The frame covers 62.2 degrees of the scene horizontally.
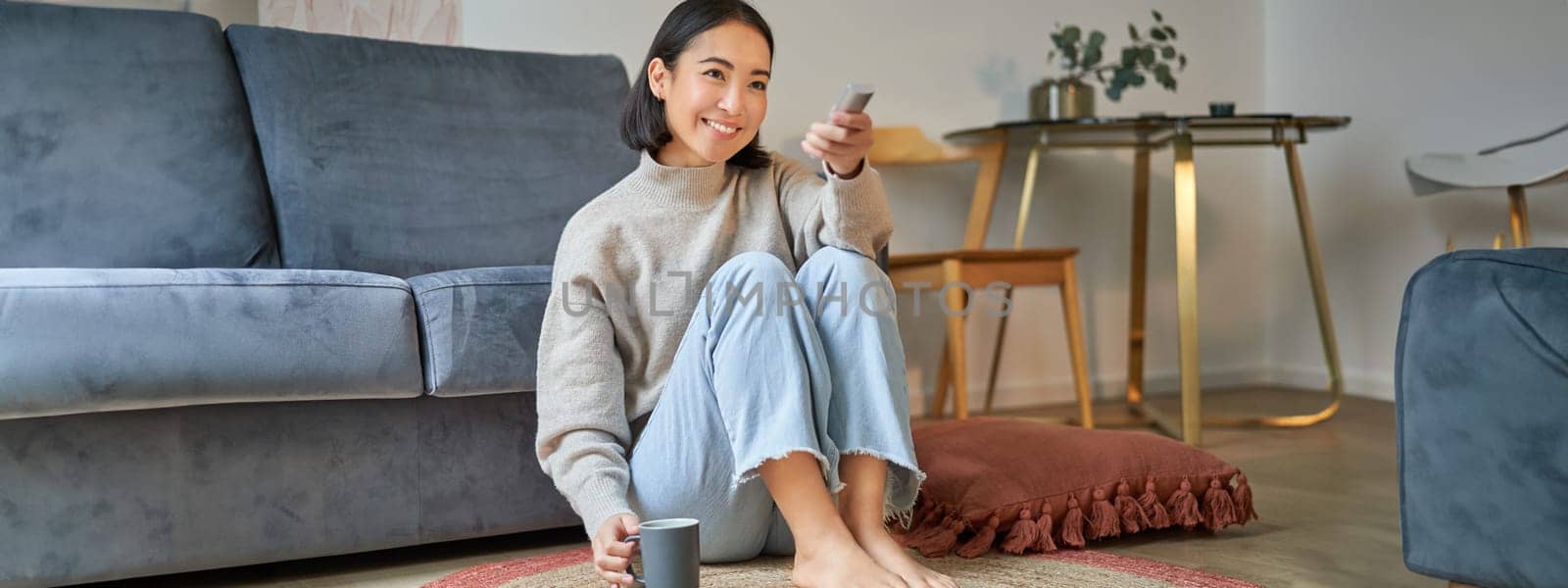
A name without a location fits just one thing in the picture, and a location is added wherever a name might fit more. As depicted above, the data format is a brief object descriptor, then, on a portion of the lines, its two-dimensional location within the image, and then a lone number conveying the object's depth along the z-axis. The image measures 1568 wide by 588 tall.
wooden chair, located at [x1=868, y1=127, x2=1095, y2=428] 2.76
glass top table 2.78
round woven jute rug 1.50
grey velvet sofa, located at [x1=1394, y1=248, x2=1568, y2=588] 1.16
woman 1.32
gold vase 3.22
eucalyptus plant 3.11
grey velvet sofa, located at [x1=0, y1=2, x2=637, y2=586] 1.51
